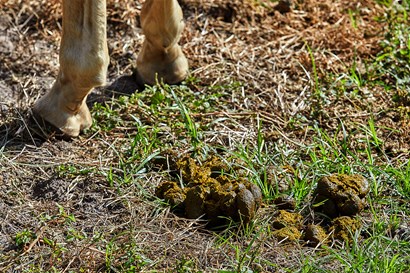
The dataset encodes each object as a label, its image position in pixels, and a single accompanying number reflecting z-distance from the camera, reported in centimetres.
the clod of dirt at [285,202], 958
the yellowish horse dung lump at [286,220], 926
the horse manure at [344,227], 913
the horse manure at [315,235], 908
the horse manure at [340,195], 941
